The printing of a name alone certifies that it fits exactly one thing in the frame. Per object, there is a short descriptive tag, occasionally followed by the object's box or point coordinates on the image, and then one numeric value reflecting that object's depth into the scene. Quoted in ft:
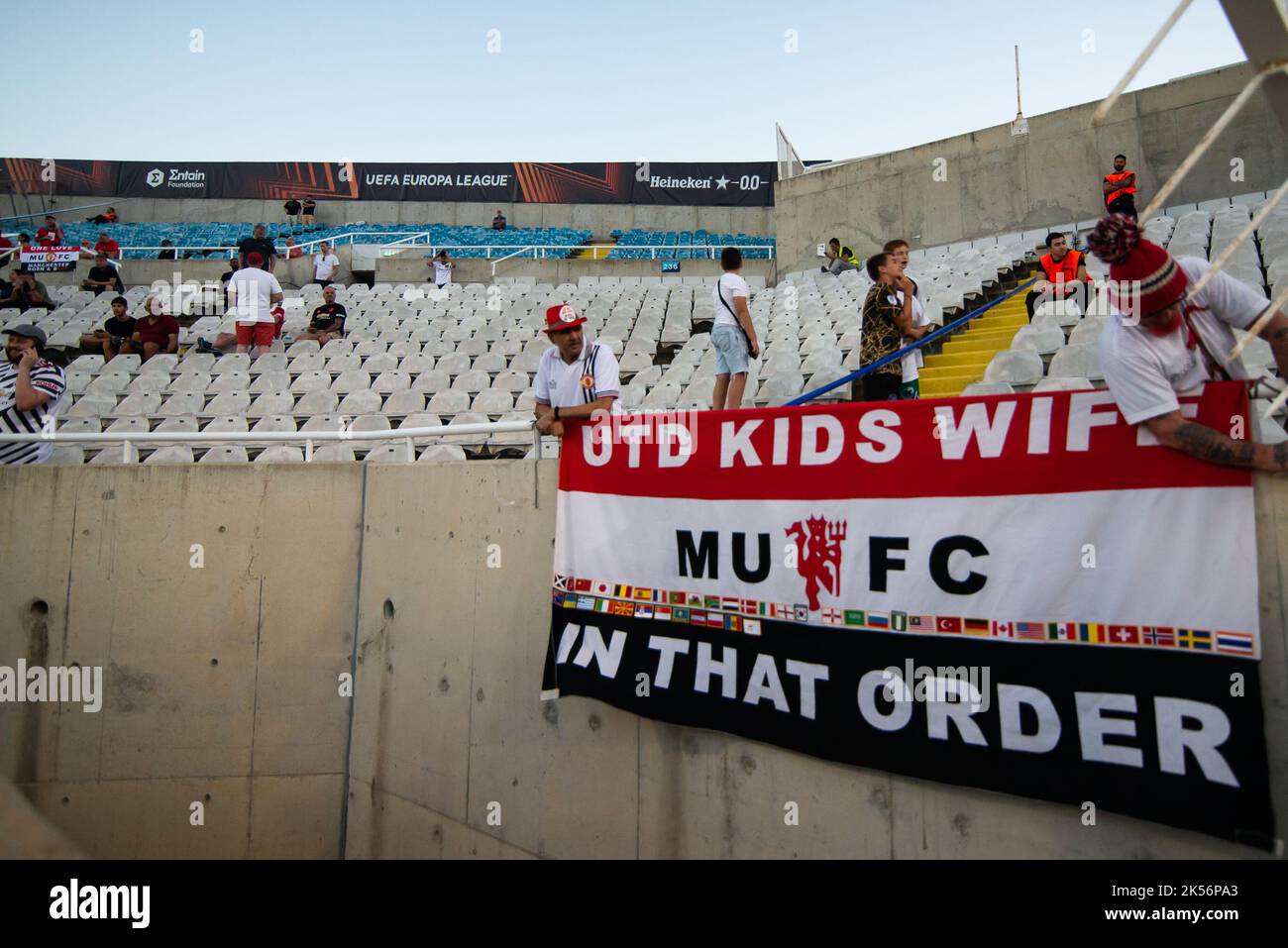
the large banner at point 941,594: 7.36
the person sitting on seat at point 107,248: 54.33
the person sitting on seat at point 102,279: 51.49
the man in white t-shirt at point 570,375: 12.51
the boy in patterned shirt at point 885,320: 15.24
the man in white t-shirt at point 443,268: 53.98
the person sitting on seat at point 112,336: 36.37
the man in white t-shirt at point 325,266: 54.24
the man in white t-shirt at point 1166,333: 7.49
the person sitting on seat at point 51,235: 59.41
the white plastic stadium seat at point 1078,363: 15.72
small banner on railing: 57.57
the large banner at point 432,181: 98.37
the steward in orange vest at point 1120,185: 34.56
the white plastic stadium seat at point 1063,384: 13.05
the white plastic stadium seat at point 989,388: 15.20
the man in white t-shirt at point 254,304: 35.12
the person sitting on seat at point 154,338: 35.88
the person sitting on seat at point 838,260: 51.13
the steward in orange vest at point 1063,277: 22.44
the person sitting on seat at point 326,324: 36.88
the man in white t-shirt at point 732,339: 17.15
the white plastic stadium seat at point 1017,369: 17.06
